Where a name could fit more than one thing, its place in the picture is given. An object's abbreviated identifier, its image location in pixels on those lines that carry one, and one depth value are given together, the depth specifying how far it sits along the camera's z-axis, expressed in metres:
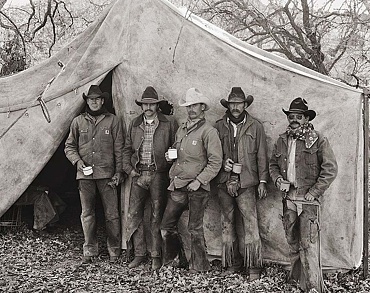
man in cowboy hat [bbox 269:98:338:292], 4.73
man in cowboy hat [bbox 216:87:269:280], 5.23
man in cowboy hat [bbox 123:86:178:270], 5.54
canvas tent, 5.32
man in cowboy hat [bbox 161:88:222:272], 5.17
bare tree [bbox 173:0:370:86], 9.07
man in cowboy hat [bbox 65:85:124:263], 5.71
